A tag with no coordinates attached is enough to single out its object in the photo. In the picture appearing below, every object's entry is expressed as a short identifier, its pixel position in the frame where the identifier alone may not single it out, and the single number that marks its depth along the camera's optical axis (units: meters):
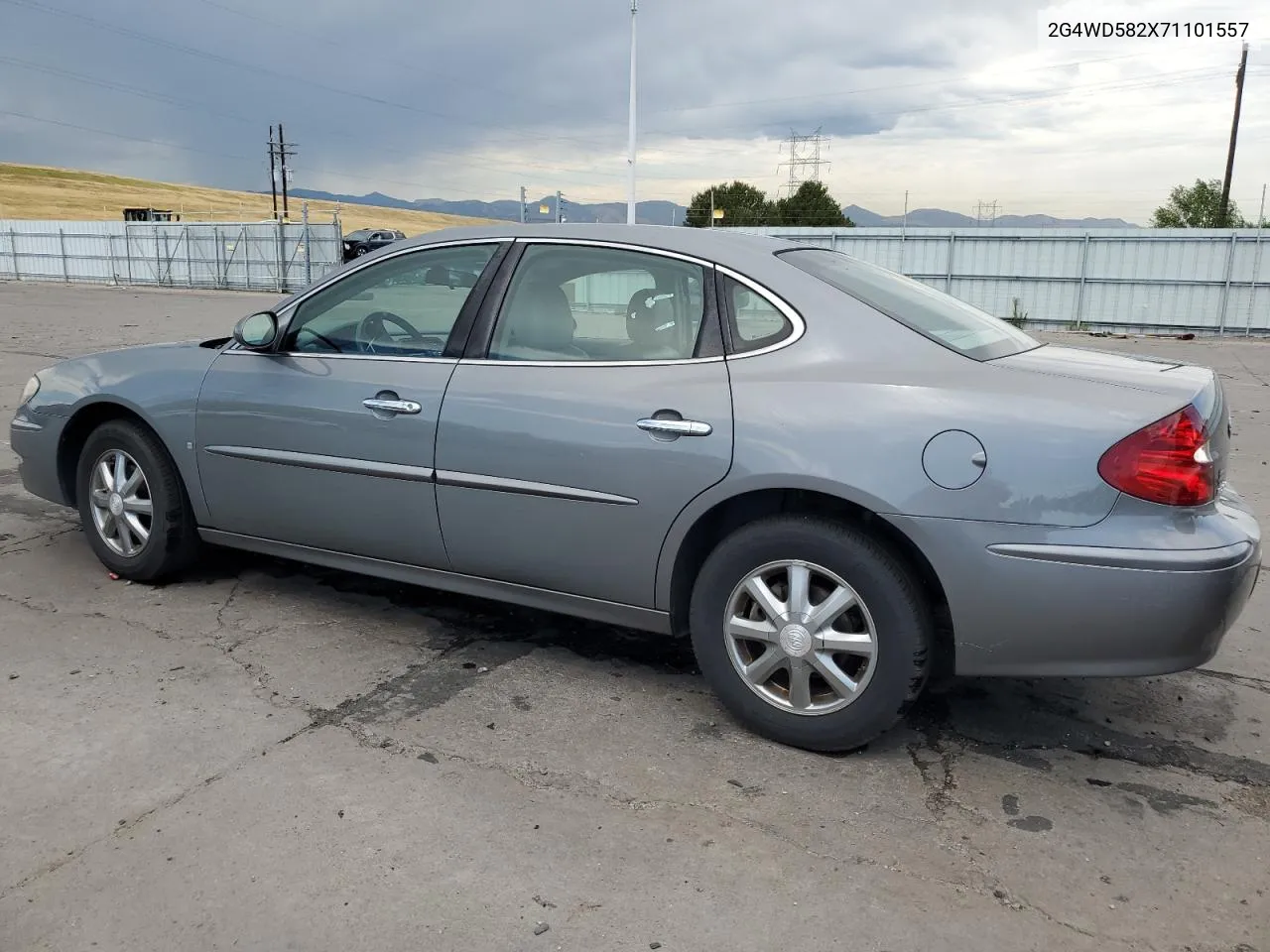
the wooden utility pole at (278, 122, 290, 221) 72.44
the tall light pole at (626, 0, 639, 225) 26.06
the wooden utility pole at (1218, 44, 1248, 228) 33.22
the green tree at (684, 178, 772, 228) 81.62
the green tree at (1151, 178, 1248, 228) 39.25
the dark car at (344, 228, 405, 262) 29.83
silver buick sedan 2.76
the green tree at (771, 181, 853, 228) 72.50
